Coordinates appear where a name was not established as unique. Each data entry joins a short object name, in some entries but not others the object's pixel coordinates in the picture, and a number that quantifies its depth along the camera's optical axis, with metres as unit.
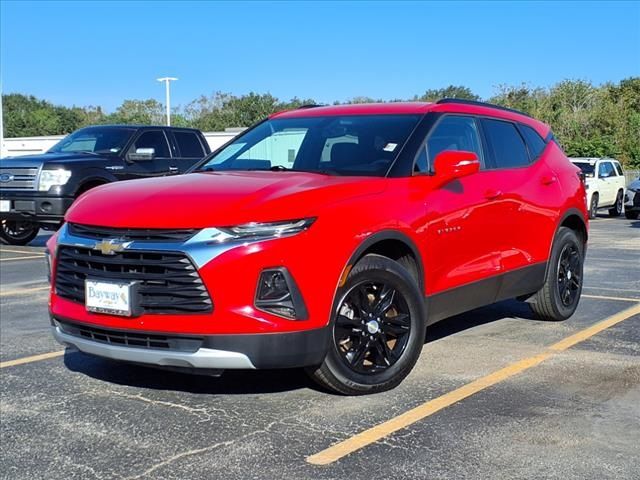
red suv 3.92
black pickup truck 11.53
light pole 53.91
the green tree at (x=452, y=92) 70.34
